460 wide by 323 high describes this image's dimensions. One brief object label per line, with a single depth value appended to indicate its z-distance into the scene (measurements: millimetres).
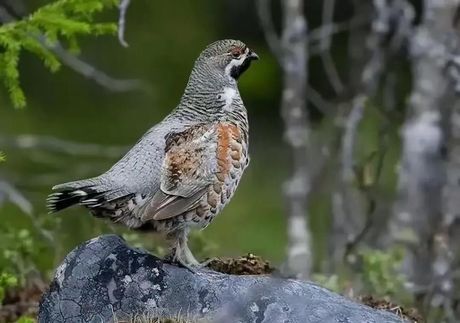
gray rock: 11422
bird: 12070
